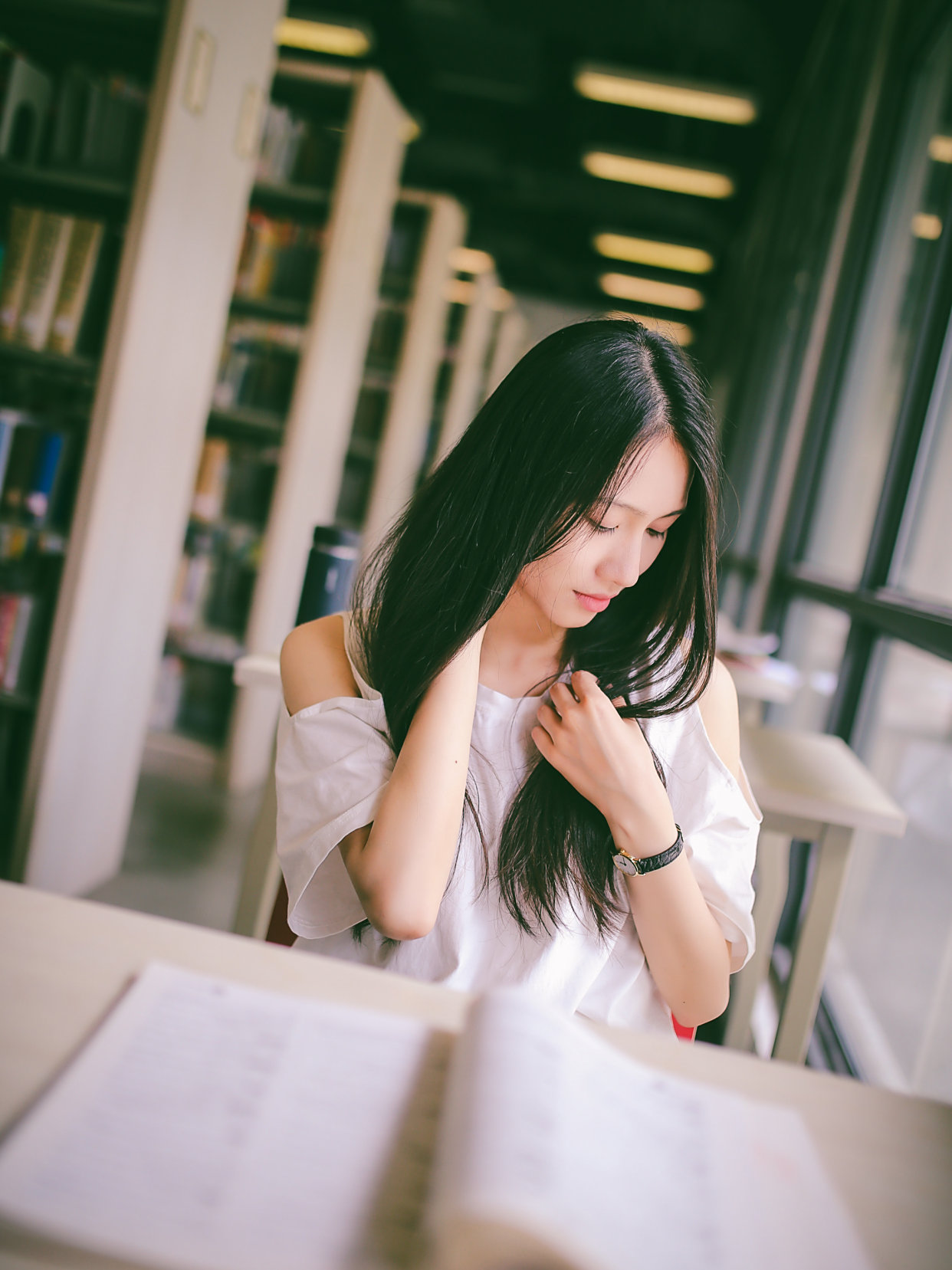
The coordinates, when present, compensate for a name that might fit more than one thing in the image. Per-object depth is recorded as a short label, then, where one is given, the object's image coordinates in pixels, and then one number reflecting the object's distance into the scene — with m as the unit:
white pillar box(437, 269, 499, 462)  5.80
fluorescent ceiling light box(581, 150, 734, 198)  6.01
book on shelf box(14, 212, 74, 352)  2.02
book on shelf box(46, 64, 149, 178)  2.03
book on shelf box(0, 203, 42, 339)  2.05
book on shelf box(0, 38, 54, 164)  1.93
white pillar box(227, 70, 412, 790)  2.93
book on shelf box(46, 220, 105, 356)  2.02
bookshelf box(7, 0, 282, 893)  1.92
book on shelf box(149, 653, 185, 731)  3.24
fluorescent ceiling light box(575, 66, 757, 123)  4.64
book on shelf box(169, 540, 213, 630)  3.16
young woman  0.91
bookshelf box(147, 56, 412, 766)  2.94
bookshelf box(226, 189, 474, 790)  3.98
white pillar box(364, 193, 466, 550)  3.97
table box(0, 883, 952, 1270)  0.49
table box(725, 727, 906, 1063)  1.31
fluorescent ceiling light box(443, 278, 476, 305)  6.09
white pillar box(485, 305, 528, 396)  8.00
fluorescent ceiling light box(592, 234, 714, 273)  8.10
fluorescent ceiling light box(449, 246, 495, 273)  9.29
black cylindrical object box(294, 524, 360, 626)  1.63
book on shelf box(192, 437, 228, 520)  3.09
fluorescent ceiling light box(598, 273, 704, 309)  9.57
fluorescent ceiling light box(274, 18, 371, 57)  5.18
